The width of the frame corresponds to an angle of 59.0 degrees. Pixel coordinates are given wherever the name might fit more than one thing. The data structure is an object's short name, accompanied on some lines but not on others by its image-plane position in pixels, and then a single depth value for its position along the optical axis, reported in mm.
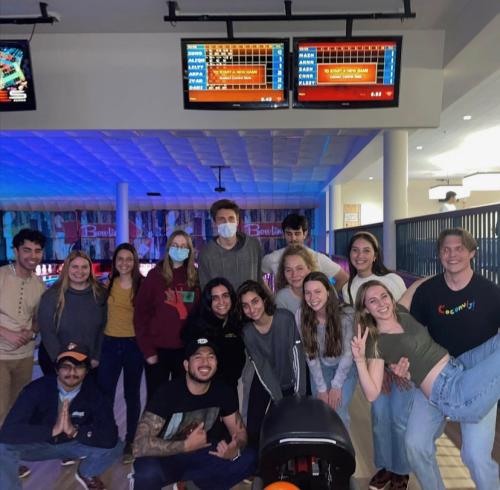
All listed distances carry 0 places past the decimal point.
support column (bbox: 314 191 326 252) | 14316
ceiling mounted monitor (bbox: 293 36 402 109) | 3469
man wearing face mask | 2762
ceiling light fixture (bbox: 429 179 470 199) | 10648
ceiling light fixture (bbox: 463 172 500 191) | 9180
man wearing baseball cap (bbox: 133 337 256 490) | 2092
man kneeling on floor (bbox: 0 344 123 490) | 2229
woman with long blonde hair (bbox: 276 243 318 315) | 2680
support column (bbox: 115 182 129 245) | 11516
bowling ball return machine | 1593
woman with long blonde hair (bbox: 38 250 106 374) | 2697
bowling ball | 1477
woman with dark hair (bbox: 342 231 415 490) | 2303
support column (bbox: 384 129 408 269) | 5086
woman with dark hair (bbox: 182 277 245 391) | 2447
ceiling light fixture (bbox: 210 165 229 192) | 9309
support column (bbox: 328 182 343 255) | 11250
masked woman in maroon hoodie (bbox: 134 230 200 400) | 2670
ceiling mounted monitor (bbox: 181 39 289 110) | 3494
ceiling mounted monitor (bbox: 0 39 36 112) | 3588
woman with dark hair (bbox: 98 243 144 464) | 2795
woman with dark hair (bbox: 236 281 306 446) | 2408
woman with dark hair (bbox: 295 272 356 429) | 2348
